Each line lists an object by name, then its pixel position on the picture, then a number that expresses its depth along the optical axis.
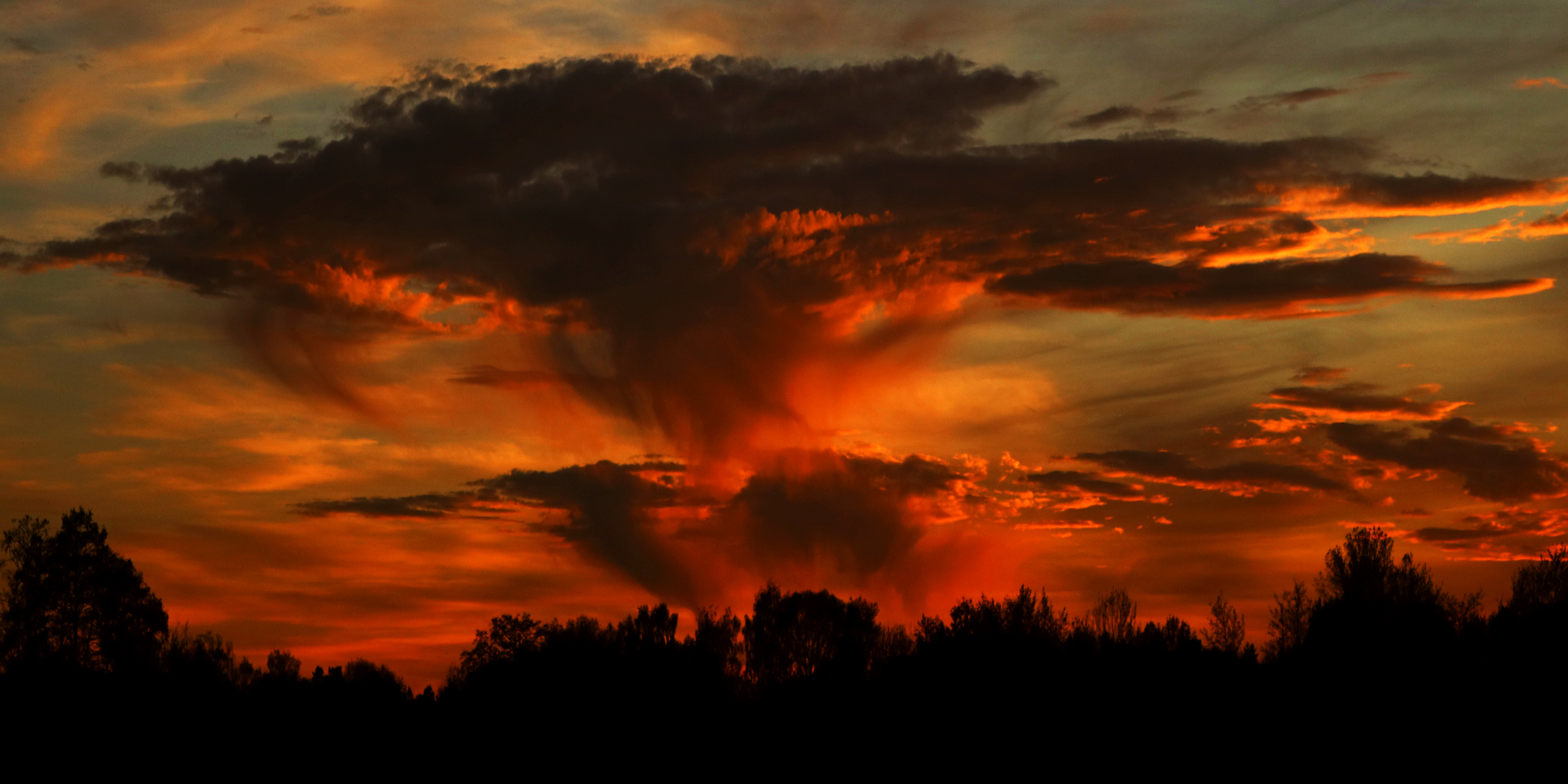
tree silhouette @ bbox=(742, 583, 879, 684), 134.25
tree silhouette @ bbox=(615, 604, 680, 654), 138.00
